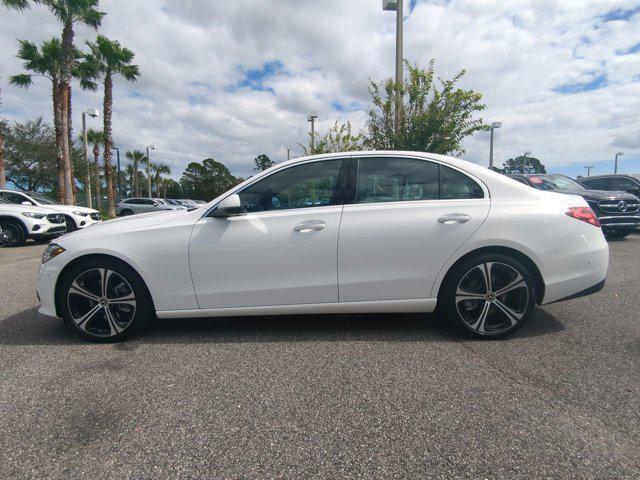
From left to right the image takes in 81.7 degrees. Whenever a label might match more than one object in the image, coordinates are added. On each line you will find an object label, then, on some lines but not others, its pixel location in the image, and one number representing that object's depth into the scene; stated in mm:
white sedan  2916
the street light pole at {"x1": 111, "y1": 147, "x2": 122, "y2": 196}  66594
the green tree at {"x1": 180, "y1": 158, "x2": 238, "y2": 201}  68812
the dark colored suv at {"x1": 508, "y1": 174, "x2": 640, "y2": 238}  8805
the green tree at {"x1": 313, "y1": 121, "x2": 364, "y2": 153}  13242
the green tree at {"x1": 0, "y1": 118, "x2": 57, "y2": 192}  28391
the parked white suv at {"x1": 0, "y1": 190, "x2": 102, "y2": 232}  10106
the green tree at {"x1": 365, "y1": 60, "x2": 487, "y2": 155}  9938
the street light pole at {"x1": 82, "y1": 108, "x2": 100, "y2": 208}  20641
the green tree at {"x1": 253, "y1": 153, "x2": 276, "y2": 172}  81312
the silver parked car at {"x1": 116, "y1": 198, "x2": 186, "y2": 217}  25275
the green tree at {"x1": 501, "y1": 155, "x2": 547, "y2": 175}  75788
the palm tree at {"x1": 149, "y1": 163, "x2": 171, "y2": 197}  70488
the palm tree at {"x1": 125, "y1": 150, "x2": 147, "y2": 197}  60438
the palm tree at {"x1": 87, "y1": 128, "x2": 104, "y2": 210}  30559
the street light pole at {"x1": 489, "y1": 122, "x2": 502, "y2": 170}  19500
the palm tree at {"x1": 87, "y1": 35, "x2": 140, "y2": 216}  22823
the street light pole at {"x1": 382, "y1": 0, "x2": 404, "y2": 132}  9625
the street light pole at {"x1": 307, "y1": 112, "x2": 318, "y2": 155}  14466
